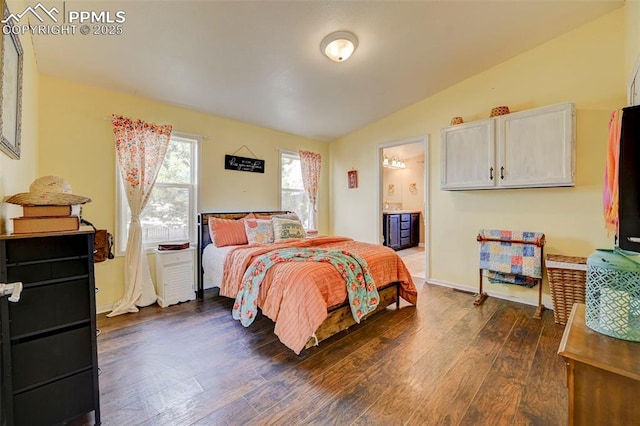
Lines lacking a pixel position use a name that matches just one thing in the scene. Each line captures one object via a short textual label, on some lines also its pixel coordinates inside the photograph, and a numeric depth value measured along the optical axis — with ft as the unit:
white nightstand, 10.42
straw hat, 4.37
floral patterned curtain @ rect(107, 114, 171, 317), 9.96
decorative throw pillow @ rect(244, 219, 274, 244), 11.61
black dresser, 4.34
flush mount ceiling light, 8.17
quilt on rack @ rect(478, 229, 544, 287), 9.73
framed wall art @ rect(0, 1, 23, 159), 4.62
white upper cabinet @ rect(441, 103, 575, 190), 9.04
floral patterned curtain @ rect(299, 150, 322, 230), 16.43
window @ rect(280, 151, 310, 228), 15.88
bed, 6.97
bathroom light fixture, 24.05
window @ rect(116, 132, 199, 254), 10.89
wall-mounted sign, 13.16
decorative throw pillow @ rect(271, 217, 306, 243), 11.89
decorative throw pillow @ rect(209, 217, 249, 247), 11.35
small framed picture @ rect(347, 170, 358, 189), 16.62
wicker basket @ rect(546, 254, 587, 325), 8.45
